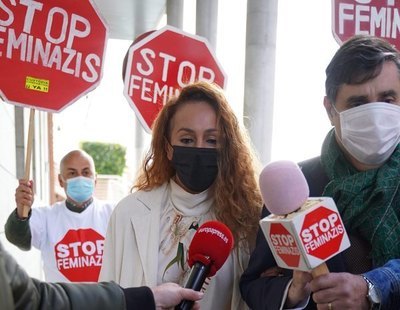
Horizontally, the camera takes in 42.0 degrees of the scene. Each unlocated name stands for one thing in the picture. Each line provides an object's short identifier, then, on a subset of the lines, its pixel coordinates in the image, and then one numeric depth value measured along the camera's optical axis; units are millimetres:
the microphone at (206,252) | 1660
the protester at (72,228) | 3785
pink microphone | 1363
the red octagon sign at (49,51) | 2943
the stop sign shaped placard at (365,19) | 2723
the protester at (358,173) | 1667
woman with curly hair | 2098
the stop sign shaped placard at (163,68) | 3316
